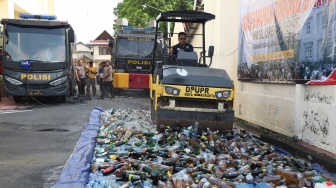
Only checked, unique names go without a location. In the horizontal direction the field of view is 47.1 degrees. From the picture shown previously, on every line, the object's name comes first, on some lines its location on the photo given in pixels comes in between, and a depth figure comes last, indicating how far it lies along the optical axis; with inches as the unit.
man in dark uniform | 350.0
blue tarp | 191.2
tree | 1544.0
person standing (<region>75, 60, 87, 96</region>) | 734.5
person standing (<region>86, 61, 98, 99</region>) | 740.6
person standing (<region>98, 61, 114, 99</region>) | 687.1
